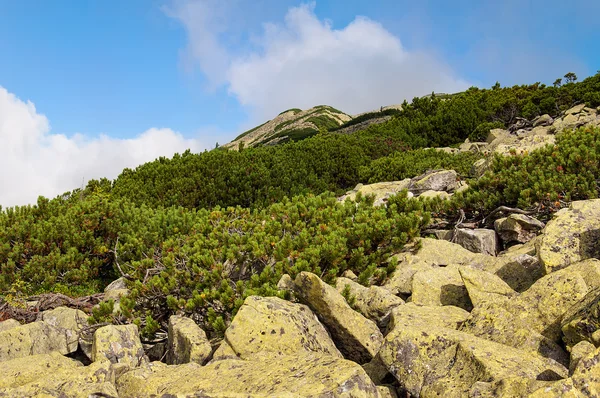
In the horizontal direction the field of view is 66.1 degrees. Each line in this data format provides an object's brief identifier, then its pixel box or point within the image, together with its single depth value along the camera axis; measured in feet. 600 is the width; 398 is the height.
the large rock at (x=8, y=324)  25.27
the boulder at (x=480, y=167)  46.43
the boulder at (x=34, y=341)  21.79
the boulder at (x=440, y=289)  20.75
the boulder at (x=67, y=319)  25.64
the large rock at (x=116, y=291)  28.96
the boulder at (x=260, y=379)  11.93
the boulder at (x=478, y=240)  30.30
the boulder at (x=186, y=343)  18.51
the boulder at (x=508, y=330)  14.67
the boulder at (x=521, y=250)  25.68
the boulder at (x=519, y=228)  30.71
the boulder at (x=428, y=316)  16.99
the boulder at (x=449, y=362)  12.65
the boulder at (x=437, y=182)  46.78
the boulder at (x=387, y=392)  14.47
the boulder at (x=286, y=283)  23.96
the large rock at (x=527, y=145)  43.91
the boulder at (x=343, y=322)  18.30
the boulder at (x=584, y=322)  13.21
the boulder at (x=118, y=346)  19.81
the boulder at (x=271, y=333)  17.15
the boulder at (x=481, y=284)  19.11
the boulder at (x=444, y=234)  33.93
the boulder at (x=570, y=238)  20.38
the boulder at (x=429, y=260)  25.54
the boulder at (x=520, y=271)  21.75
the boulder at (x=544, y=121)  82.95
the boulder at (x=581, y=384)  10.74
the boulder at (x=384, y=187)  48.20
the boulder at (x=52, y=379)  14.24
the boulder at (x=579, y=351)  12.03
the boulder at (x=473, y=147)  70.06
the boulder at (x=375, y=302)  20.83
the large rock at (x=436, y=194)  41.03
